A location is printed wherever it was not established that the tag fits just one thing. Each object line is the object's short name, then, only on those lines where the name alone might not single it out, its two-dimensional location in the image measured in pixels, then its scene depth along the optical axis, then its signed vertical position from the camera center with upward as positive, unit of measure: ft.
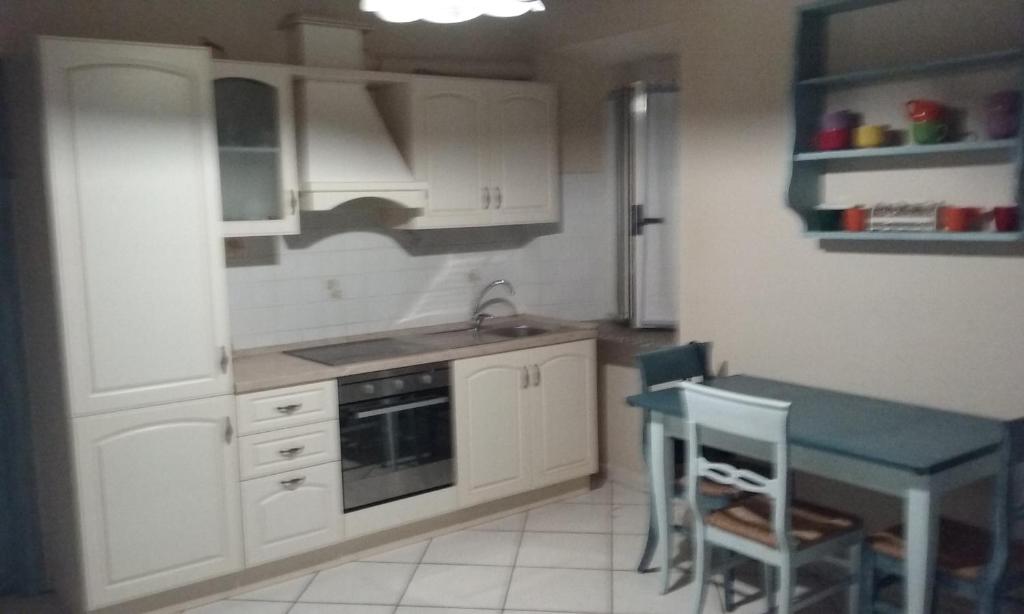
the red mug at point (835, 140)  9.90 +0.90
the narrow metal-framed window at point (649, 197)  14.19 +0.42
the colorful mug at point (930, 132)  9.00 +0.87
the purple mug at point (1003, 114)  8.38 +0.98
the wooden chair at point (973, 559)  7.55 -3.17
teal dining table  7.64 -2.15
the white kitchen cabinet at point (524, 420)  12.41 -2.91
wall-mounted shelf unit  8.60 +1.02
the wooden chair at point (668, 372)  10.71 -1.91
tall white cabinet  9.20 -0.96
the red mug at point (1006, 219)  8.52 -0.04
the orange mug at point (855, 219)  9.77 -0.02
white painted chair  8.40 -3.15
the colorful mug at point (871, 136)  9.57 +0.90
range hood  11.57 +1.26
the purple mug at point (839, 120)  9.91 +1.12
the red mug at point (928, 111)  9.05 +1.10
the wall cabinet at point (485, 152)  12.83 +1.14
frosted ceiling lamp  6.69 +1.70
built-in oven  11.35 -2.79
